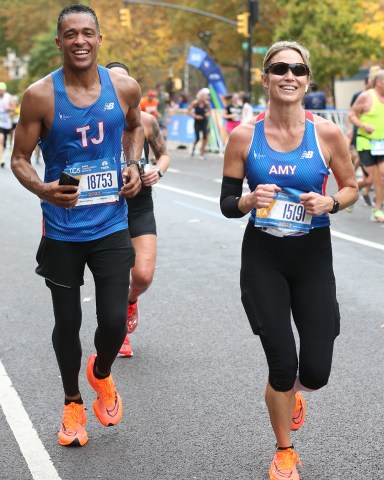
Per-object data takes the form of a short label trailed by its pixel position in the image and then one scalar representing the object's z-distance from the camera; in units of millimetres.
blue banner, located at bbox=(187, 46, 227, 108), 34781
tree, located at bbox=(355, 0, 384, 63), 30281
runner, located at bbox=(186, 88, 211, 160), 27062
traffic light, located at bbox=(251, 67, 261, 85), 39900
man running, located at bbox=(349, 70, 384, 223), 12562
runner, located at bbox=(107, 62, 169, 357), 6371
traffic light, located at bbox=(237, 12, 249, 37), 35344
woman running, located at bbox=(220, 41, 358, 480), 4203
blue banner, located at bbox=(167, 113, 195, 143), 31061
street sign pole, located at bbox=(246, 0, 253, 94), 34688
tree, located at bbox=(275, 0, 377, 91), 37594
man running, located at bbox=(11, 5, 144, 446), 4523
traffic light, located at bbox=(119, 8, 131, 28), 42697
